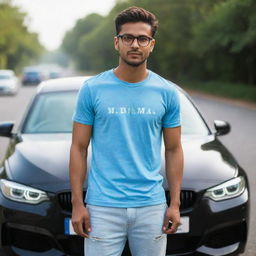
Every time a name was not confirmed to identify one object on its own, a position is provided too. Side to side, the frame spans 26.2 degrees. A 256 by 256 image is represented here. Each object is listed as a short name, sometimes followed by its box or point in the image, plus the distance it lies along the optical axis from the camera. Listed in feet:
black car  11.19
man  7.45
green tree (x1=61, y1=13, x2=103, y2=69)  410.10
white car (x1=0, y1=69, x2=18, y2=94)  94.12
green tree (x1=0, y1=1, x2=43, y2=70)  225.15
